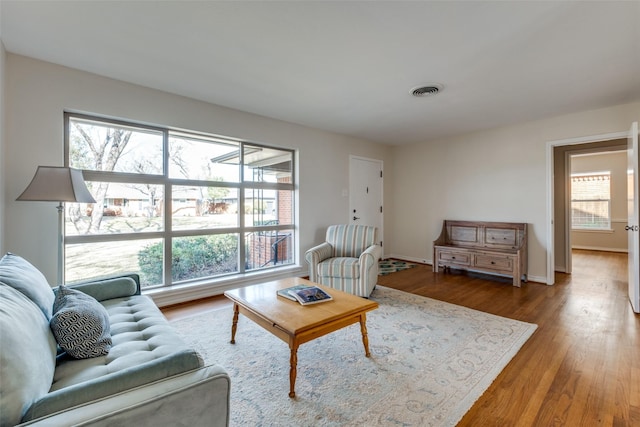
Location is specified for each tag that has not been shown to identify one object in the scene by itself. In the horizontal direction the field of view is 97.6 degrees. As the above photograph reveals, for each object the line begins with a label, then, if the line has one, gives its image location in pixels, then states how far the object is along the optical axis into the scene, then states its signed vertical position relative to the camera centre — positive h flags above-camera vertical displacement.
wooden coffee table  1.65 -0.66
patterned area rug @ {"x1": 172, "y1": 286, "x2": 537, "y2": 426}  1.52 -1.06
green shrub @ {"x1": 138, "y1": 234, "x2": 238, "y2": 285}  3.13 -0.53
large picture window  2.76 +0.11
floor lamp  1.96 +0.20
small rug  4.68 -0.95
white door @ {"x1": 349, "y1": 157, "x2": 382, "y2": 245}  5.07 +0.41
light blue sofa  0.77 -0.55
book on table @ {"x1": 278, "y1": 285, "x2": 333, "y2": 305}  2.03 -0.61
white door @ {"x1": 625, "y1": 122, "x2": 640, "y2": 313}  2.84 -0.09
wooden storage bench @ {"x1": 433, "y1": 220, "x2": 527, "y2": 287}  3.93 -0.54
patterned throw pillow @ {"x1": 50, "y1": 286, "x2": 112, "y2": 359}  1.21 -0.51
